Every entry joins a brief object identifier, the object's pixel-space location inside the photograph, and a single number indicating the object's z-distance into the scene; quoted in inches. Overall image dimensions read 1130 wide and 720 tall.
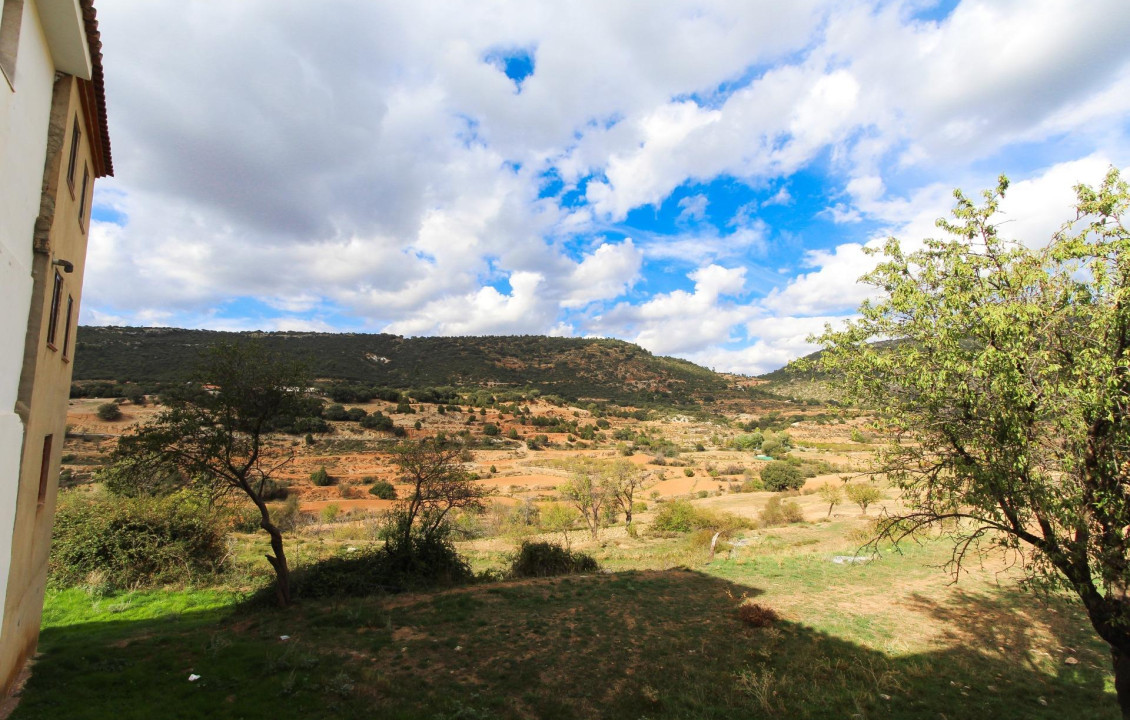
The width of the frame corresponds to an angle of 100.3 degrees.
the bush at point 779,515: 1155.1
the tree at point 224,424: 442.0
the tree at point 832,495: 1236.8
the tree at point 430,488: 645.3
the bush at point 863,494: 1147.3
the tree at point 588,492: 1178.0
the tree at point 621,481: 1221.7
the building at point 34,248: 237.0
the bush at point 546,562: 743.7
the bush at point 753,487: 1679.4
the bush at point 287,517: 1131.9
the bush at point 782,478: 1680.6
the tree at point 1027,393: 226.7
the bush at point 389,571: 574.2
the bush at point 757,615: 495.8
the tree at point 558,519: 1236.5
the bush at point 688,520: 1119.0
